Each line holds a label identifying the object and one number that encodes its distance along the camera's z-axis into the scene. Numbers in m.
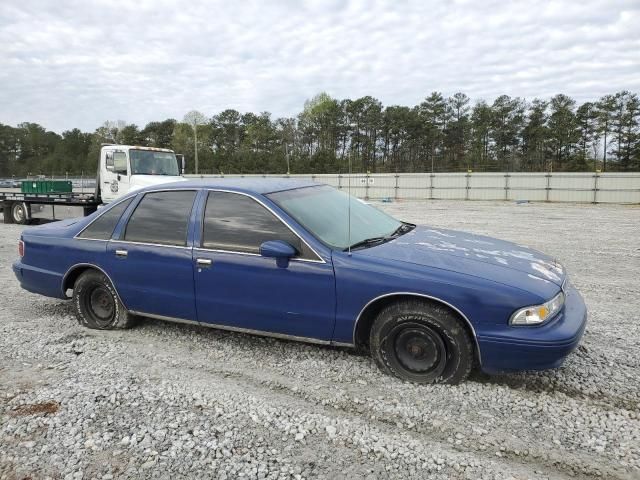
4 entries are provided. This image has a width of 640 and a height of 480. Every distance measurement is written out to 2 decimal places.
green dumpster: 15.40
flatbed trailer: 13.92
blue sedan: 3.22
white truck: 12.89
